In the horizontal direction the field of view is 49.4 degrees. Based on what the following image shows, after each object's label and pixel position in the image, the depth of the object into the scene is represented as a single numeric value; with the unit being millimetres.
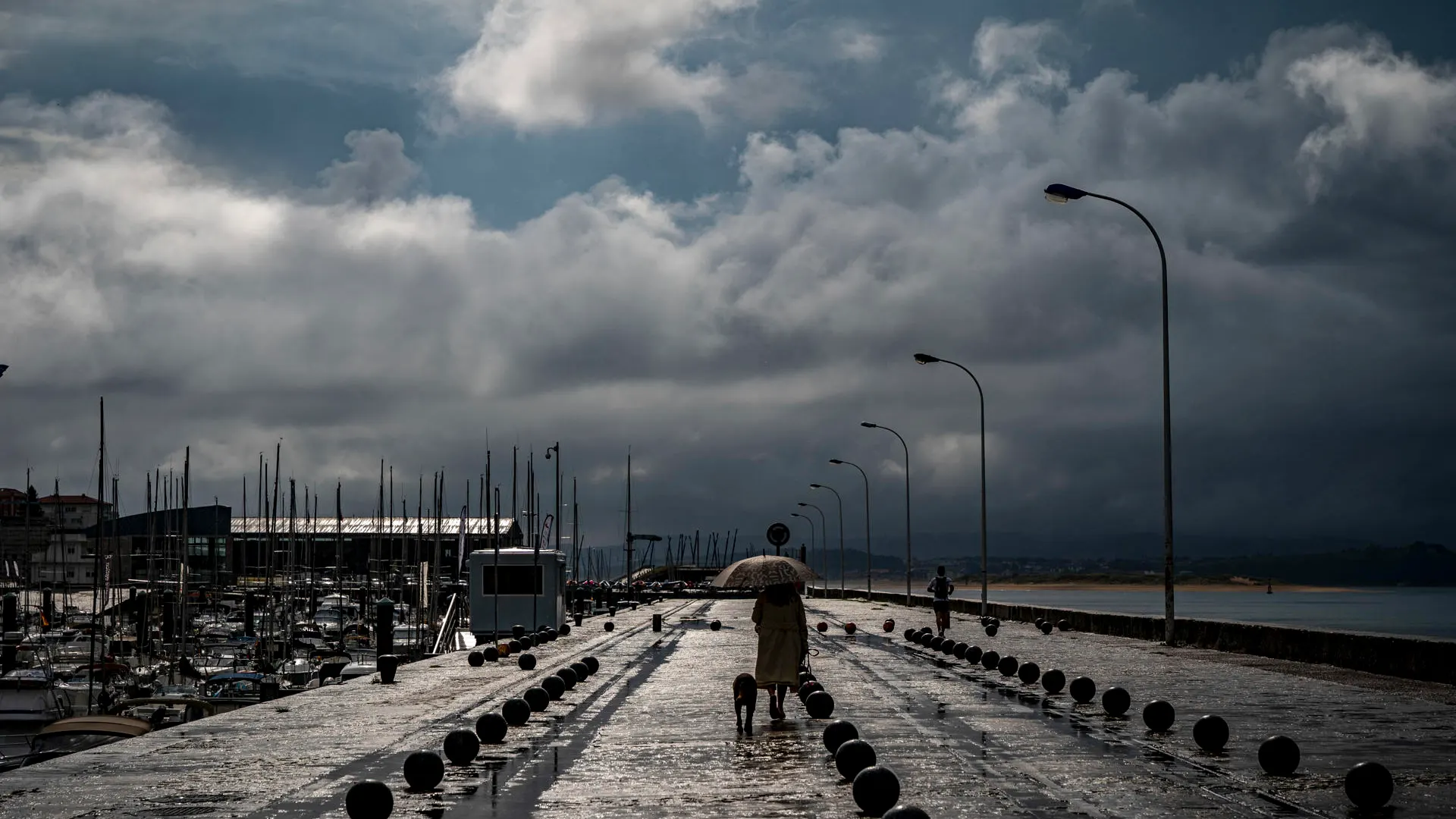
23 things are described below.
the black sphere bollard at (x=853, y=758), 13586
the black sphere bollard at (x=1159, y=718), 17703
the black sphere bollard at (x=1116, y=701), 19875
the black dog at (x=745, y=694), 18359
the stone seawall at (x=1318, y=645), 24531
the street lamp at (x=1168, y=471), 35500
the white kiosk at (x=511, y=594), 51344
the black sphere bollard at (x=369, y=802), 11531
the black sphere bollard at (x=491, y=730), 16953
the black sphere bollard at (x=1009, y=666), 27688
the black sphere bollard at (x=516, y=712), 18969
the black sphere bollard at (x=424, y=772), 13406
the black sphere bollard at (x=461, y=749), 15250
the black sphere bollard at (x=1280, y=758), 13875
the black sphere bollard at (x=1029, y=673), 25859
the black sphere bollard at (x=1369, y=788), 11836
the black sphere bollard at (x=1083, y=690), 21672
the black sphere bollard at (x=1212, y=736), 15781
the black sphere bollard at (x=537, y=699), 21016
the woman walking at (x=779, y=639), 18609
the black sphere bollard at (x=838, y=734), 15344
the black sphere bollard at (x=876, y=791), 11711
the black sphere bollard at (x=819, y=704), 19719
